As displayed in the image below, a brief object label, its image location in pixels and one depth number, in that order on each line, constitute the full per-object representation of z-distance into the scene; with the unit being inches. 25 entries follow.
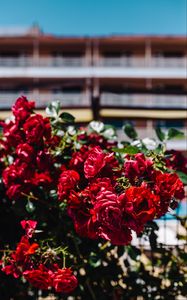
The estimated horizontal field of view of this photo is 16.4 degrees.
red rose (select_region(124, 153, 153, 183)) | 47.4
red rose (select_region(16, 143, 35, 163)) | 56.9
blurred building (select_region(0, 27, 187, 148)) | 1148.5
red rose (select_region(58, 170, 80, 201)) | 49.7
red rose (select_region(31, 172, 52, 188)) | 57.4
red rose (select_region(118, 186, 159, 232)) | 43.8
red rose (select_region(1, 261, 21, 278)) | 51.0
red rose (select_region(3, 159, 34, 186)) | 57.1
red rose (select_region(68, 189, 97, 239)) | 47.1
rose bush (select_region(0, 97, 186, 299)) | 44.6
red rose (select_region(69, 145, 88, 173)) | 56.1
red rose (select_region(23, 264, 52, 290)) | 49.1
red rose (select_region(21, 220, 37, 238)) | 49.9
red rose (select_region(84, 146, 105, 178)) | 47.4
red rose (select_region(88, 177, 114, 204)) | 45.4
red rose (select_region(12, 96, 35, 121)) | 59.1
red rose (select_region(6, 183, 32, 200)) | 56.9
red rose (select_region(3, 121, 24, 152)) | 59.0
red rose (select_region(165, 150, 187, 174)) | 60.2
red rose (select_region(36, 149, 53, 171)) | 57.5
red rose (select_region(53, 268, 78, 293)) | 48.8
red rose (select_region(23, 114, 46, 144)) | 57.1
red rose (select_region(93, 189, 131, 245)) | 43.6
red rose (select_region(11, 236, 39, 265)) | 49.7
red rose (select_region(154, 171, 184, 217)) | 46.6
